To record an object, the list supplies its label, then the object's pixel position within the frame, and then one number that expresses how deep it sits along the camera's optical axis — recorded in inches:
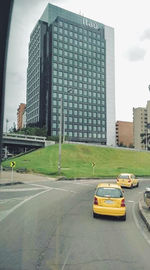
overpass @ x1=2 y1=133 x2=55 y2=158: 2600.9
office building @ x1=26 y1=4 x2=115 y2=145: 4741.6
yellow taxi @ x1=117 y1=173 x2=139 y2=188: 995.3
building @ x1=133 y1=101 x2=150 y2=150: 6245.1
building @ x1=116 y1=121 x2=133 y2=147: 6653.5
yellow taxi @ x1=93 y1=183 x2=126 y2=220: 422.3
